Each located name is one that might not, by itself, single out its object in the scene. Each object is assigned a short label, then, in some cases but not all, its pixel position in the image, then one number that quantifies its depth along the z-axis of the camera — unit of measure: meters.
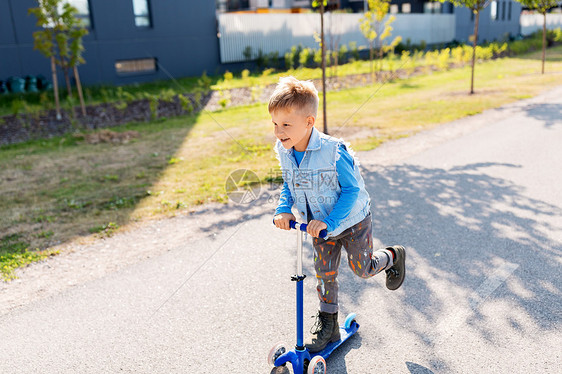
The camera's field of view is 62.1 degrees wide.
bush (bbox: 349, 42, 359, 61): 26.21
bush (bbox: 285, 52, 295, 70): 23.03
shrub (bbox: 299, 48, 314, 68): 22.80
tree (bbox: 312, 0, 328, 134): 9.03
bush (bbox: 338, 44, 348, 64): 24.03
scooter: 2.83
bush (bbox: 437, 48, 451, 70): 22.73
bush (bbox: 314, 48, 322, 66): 20.90
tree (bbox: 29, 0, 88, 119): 11.27
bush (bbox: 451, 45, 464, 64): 24.64
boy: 2.71
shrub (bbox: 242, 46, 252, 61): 22.45
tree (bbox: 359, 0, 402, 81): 17.00
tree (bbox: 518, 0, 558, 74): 17.84
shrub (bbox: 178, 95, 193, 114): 13.41
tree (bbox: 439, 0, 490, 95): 14.30
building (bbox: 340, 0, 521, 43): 37.22
